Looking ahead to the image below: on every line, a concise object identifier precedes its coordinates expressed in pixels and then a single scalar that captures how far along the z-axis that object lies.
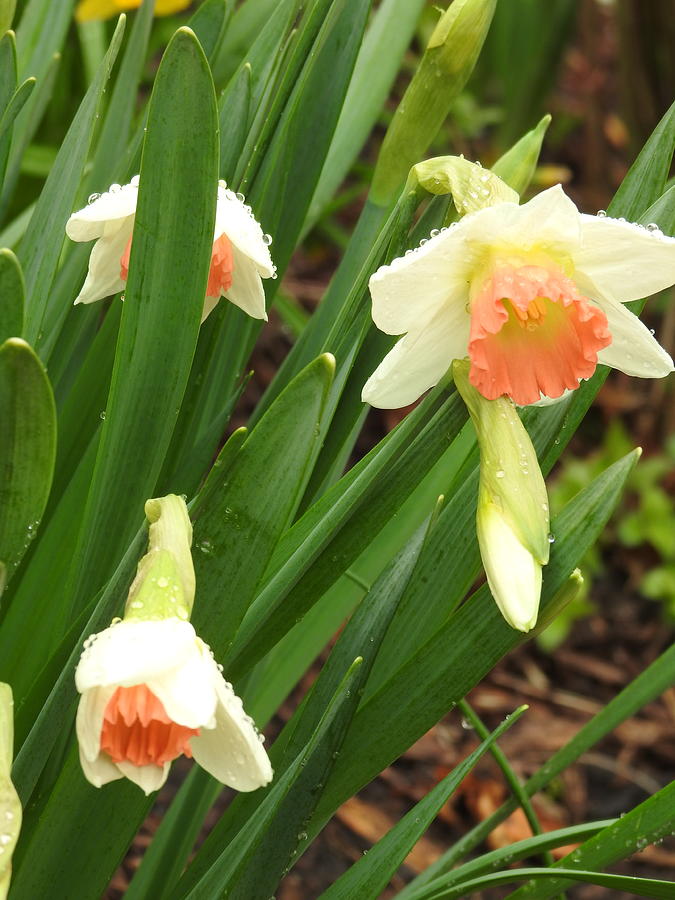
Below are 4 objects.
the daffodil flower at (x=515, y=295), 0.64
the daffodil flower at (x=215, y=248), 0.68
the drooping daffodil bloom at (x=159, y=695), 0.60
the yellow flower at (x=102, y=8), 1.01
